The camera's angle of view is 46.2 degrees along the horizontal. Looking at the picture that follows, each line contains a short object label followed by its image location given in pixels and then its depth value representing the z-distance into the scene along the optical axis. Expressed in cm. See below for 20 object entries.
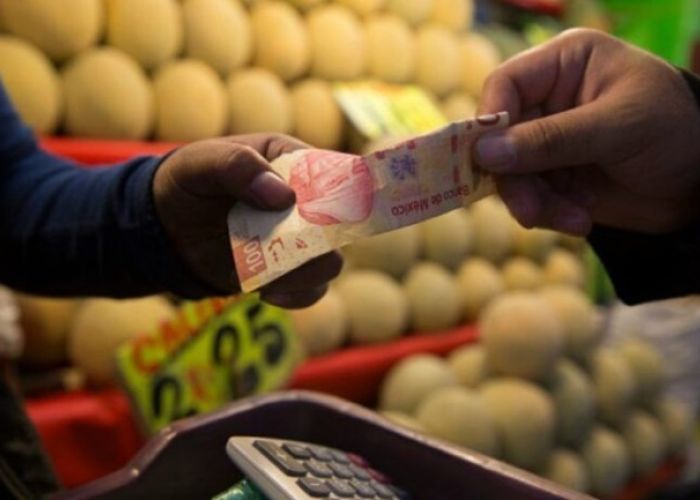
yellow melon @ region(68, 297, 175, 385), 137
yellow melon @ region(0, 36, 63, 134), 140
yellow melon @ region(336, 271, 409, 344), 187
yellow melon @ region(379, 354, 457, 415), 177
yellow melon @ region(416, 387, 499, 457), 165
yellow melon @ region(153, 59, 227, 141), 166
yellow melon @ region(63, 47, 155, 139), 152
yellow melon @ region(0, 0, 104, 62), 146
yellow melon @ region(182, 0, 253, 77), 173
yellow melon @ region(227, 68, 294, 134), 179
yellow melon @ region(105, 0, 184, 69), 161
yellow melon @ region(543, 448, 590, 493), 186
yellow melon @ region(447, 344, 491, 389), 190
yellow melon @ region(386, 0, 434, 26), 228
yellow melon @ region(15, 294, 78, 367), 139
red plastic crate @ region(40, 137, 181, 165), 140
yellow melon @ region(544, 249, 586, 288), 258
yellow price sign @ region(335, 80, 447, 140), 198
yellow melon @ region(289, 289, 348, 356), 169
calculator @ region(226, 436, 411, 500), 44
